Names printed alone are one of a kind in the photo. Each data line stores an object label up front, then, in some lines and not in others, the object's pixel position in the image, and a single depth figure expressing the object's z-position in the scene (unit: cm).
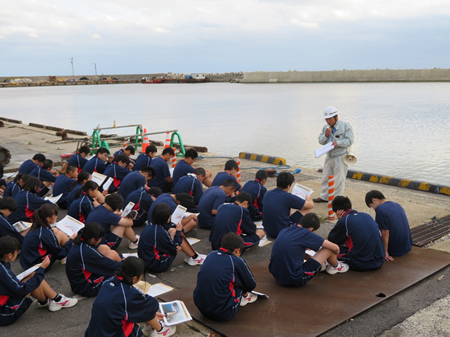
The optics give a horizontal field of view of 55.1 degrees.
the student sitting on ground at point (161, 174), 985
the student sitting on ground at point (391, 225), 599
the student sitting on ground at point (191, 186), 829
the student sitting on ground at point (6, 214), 618
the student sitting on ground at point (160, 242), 575
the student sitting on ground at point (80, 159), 1054
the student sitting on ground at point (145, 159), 994
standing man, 901
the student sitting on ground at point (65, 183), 880
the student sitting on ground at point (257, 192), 758
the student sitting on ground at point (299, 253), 521
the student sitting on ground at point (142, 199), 754
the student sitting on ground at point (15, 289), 452
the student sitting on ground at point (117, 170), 965
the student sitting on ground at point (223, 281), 449
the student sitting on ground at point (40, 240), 555
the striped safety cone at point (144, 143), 1502
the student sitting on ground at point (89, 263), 502
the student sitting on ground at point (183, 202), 703
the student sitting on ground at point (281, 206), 681
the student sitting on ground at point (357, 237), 566
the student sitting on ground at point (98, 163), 1031
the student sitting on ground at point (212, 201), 744
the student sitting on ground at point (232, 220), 621
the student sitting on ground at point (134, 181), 837
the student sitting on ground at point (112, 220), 626
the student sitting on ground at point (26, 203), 727
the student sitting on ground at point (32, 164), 984
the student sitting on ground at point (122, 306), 390
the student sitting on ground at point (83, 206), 715
